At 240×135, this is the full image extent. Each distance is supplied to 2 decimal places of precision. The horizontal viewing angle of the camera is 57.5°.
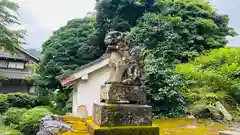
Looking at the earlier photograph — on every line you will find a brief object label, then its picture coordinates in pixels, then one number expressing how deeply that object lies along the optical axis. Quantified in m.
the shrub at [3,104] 13.60
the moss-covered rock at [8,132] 7.34
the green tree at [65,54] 12.99
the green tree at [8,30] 10.61
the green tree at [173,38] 9.27
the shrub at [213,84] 9.05
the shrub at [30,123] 7.72
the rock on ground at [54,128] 4.07
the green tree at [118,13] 13.55
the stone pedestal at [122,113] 3.10
